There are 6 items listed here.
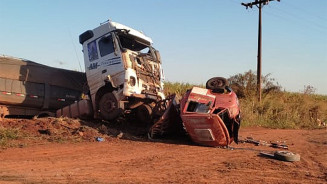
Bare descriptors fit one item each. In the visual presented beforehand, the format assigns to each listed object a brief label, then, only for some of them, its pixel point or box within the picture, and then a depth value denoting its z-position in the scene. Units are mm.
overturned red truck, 7578
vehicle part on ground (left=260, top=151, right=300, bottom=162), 6719
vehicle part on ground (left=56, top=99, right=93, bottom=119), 10438
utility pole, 19762
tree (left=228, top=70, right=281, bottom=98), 20842
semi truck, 9883
